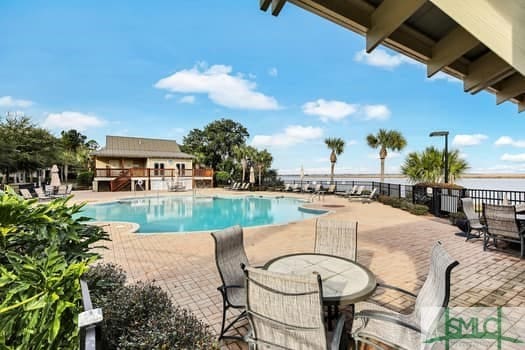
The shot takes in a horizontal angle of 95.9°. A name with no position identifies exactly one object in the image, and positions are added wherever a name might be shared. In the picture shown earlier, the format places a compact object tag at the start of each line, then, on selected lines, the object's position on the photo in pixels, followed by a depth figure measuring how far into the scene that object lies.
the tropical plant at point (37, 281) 1.10
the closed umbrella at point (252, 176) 20.75
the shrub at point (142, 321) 1.48
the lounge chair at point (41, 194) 13.27
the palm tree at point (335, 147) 20.48
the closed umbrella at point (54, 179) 14.91
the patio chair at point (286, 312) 1.34
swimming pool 9.81
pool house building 20.52
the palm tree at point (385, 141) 16.86
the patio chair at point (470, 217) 5.38
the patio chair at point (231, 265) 2.24
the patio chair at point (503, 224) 4.20
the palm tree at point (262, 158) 22.45
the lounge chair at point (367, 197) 13.67
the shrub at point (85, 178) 22.34
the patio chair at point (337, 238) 2.88
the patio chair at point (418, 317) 1.50
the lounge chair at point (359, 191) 15.07
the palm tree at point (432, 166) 12.03
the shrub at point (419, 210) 9.05
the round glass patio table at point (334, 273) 1.75
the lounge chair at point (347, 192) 15.79
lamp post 8.80
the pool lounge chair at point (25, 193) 11.90
